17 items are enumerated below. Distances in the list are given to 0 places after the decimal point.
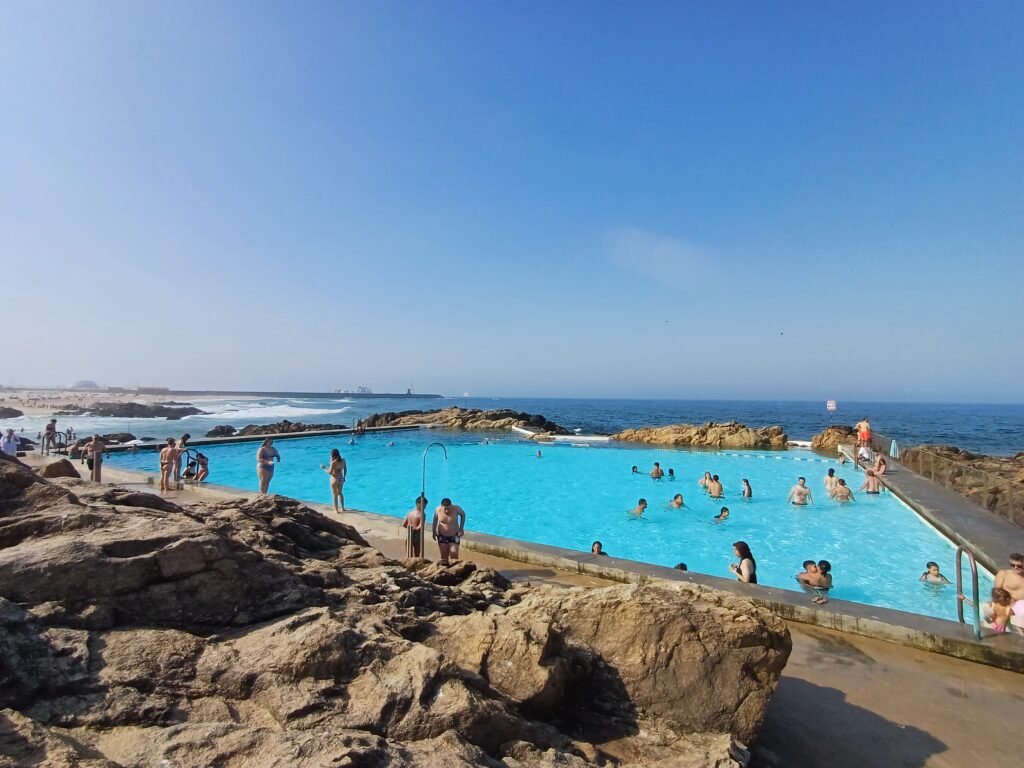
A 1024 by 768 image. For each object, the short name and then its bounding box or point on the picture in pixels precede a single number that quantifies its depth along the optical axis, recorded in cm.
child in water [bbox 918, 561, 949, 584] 1065
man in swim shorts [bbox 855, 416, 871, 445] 2338
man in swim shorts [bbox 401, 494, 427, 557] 858
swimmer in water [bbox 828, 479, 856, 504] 1781
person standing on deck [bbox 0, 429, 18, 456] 1738
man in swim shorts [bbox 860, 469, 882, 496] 1819
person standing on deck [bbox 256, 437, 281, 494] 1255
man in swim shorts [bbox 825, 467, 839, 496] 1831
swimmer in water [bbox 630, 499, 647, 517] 1706
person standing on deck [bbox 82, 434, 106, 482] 1433
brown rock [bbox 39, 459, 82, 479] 666
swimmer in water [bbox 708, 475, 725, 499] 1903
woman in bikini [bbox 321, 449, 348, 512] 1206
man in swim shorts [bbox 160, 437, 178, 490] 1370
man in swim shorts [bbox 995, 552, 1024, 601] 668
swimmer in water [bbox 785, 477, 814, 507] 1800
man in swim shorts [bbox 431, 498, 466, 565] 816
